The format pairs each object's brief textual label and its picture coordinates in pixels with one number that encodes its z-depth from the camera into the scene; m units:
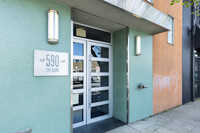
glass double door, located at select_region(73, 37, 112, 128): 3.03
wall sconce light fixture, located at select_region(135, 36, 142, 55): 3.34
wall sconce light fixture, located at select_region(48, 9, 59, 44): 1.89
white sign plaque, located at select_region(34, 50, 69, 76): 1.87
